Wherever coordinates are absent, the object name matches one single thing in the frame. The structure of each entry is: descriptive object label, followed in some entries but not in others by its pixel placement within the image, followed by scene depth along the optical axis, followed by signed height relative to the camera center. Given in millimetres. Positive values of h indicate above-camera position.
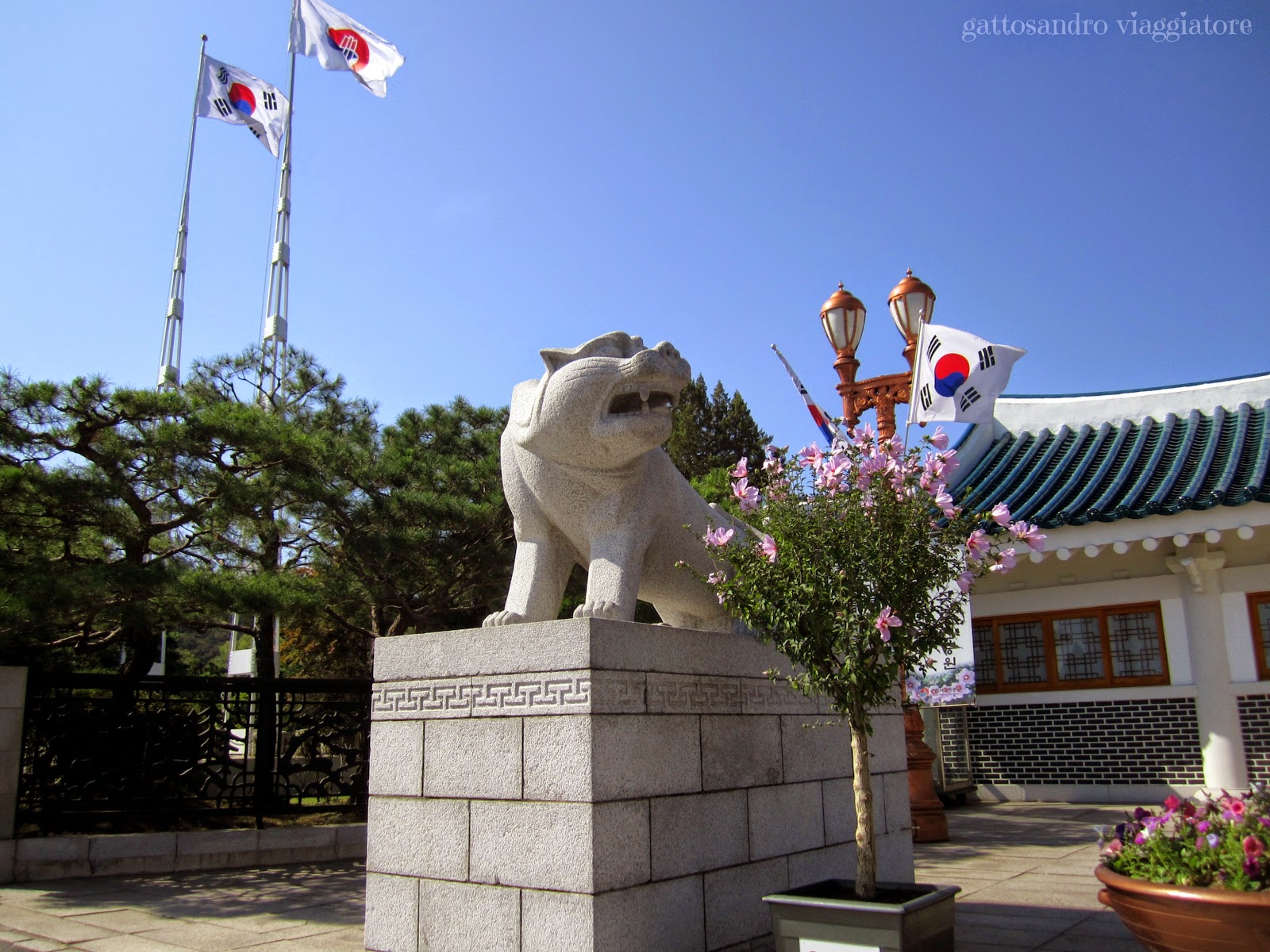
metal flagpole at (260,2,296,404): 16312 +7347
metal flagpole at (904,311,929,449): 8938 +2801
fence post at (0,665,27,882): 6537 -379
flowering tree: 3412 +375
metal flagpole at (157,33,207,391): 19188 +7697
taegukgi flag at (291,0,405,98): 17922 +11785
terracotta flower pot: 2596 -698
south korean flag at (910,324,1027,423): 9109 +2781
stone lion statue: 3934 +833
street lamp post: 8688 +2965
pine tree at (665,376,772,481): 29531 +7575
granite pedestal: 3338 -435
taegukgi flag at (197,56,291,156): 18547 +11224
